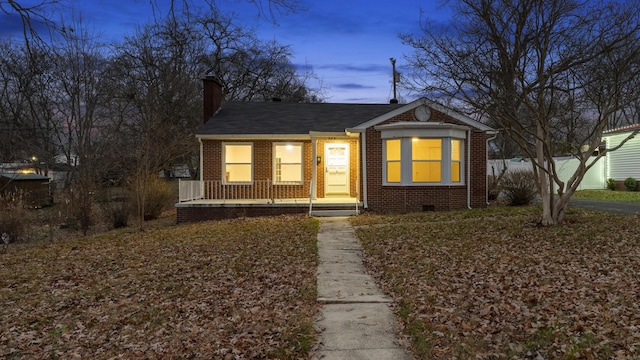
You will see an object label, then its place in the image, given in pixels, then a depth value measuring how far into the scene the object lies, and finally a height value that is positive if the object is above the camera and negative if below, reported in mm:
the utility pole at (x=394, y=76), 18472 +4588
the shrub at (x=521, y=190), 15023 -392
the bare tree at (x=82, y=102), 20969 +4035
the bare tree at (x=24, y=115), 21625 +4061
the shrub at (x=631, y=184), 20797 -261
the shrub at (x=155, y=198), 16339 -712
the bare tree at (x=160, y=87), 22047 +5250
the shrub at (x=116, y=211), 14727 -1089
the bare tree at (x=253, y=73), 28719 +7433
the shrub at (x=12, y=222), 13047 -1299
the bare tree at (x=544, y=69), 9031 +2429
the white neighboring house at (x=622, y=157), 20984 +1095
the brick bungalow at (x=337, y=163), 14414 +583
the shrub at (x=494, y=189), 18062 -437
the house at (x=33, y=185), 21688 -291
